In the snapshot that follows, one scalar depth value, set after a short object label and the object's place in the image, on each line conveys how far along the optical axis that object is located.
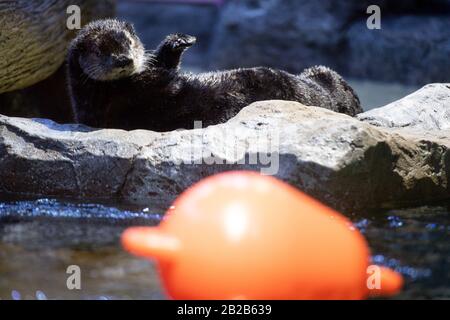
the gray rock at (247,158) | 6.16
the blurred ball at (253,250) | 4.23
